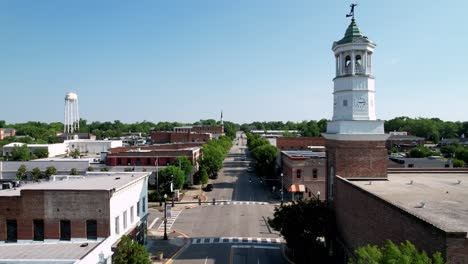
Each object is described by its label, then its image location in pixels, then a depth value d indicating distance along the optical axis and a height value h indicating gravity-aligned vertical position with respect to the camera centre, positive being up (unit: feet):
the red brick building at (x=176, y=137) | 436.76 -4.16
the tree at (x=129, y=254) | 72.28 -23.10
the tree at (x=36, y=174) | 211.00 -21.91
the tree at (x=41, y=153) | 339.98 -16.54
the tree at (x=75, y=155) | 329.11 -18.04
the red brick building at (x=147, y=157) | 237.66 -14.66
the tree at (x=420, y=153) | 301.02 -17.15
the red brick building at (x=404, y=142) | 409.49 -11.65
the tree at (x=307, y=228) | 95.71 -24.39
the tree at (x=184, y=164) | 220.02 -17.81
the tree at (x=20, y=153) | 319.06 -16.07
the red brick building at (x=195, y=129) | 609.83 +7.29
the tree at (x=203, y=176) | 226.79 -25.69
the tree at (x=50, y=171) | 209.77 -20.27
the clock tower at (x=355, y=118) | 92.63 +3.50
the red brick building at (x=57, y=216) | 87.40 -18.86
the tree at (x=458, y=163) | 243.32 -20.51
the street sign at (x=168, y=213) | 129.76 -27.15
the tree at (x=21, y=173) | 218.38 -22.25
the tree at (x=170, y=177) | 189.06 -22.13
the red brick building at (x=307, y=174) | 195.42 -21.61
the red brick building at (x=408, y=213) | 45.74 -12.56
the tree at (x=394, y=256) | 39.52 -13.46
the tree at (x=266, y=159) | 249.14 -17.39
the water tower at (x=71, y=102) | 629.10 +54.62
